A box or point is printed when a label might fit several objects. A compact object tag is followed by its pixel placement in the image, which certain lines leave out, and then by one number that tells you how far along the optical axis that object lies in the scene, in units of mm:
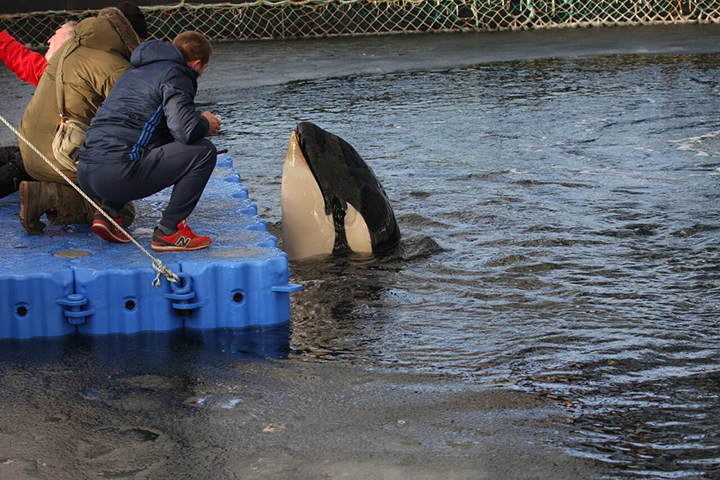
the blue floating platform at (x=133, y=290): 9372
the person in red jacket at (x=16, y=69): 12399
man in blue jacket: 9742
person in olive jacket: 10504
